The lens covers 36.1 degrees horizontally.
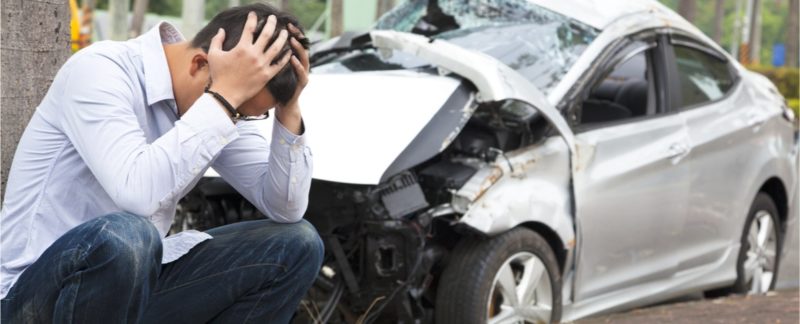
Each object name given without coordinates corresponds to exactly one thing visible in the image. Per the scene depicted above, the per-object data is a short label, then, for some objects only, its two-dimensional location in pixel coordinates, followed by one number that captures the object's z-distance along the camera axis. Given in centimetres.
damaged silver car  473
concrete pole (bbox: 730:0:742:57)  5667
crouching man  310
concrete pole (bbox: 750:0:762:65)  4669
